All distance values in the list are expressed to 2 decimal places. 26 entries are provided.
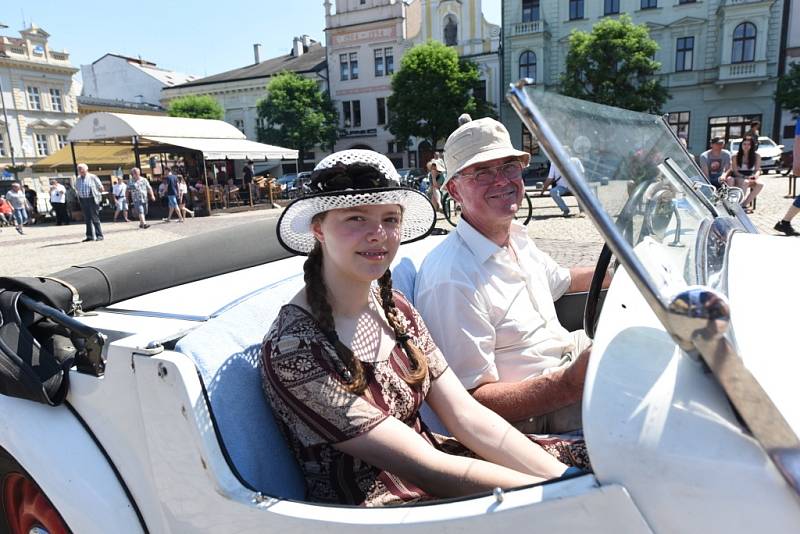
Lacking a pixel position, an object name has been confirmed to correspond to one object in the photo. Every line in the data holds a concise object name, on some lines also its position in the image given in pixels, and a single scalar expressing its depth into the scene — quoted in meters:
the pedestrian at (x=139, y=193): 14.58
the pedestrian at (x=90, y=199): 11.84
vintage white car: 0.87
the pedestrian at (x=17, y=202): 15.74
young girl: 1.28
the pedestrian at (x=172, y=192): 15.33
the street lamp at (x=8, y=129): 40.92
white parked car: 21.41
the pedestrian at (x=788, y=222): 7.25
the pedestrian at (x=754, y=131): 10.55
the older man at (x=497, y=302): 1.77
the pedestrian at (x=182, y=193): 16.66
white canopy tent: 17.02
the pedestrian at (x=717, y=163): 9.77
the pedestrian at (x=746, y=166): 9.99
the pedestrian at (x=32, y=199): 20.04
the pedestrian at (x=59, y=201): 17.14
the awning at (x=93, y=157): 22.08
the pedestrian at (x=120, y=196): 16.55
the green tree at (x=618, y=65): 27.67
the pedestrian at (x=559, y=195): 10.38
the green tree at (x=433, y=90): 32.41
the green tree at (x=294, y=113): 37.78
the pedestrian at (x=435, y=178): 11.64
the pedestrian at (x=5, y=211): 18.19
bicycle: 8.51
